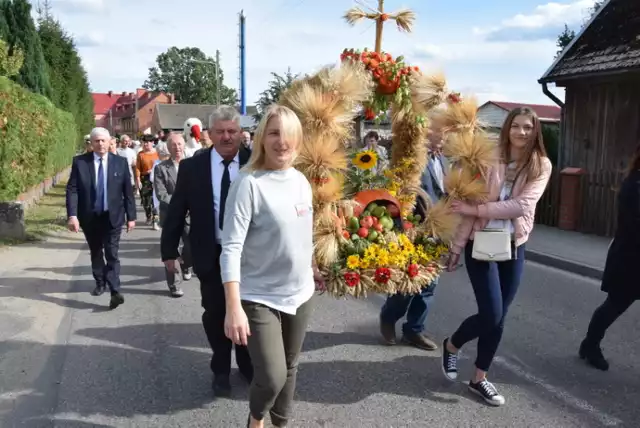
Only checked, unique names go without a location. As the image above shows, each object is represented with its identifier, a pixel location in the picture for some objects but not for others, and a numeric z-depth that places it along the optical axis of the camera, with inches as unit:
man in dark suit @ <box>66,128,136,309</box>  233.6
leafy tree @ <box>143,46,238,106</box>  3376.0
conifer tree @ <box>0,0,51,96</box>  763.4
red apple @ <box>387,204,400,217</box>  145.8
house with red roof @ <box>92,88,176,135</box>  3526.1
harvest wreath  130.6
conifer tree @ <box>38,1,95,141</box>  1016.2
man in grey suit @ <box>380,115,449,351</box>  166.9
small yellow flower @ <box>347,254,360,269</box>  131.3
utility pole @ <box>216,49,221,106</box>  1470.4
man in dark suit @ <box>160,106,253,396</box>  141.0
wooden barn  428.1
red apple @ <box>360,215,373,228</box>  139.3
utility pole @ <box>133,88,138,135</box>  3206.9
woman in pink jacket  137.5
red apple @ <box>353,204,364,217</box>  141.9
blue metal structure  1022.7
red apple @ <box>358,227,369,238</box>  137.3
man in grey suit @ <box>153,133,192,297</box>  262.5
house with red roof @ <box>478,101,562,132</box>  1273.4
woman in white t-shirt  105.7
